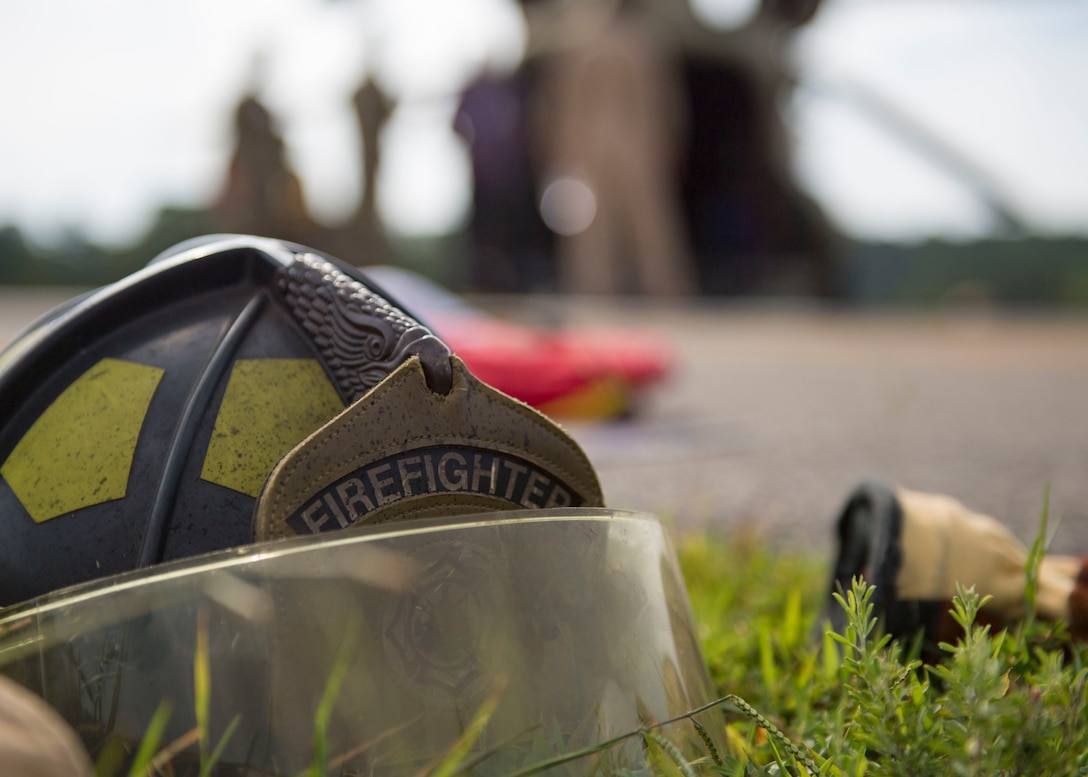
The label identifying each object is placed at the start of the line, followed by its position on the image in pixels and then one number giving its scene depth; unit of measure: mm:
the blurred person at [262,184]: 11805
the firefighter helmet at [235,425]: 848
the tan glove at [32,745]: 529
